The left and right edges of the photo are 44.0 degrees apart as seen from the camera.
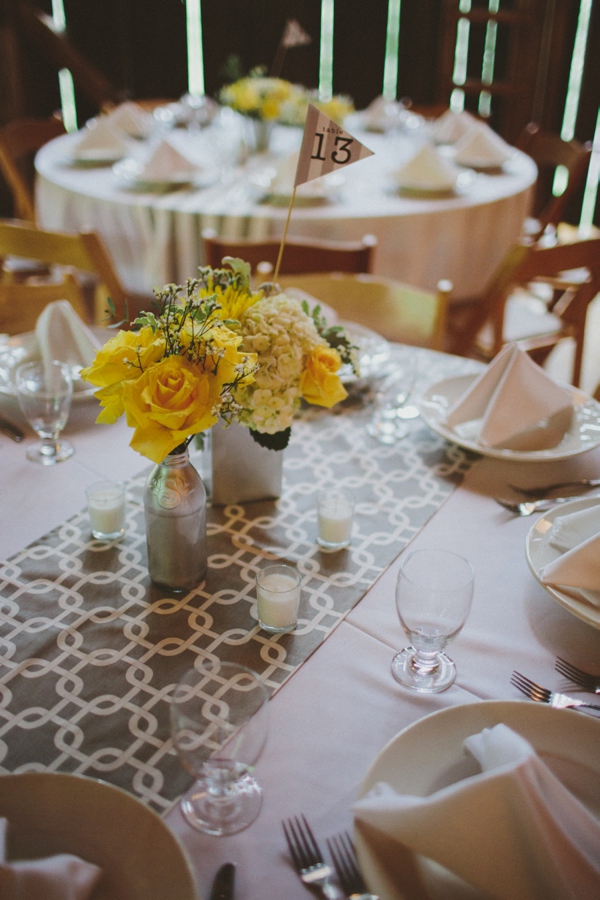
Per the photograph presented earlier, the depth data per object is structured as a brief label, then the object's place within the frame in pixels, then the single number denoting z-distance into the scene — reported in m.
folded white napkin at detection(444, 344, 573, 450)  1.32
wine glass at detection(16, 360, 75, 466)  1.26
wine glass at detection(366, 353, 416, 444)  1.43
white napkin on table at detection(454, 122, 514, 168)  3.15
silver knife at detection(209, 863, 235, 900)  0.64
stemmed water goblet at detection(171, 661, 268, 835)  0.65
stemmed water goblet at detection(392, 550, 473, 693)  0.85
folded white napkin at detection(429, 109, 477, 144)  3.49
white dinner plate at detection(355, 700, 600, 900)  0.73
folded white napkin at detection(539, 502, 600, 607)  0.95
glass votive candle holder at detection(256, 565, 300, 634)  0.93
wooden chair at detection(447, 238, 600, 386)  2.10
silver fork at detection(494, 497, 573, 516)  1.19
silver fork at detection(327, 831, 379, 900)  0.64
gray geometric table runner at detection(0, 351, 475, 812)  0.79
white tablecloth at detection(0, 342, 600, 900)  0.71
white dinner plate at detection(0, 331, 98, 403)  1.43
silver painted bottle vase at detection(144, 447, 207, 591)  0.95
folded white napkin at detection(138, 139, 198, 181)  2.77
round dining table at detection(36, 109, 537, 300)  2.60
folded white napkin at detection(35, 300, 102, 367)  1.48
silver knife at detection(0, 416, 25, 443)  1.34
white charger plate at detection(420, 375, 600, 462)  1.28
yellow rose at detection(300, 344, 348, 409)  1.00
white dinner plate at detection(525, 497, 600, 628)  0.93
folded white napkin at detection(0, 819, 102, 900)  0.60
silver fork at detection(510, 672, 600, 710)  0.84
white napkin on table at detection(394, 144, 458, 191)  2.78
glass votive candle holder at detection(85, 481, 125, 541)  1.09
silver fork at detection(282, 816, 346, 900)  0.66
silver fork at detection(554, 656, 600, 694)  0.87
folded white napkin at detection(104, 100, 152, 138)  3.46
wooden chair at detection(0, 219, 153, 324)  2.02
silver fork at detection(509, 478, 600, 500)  1.24
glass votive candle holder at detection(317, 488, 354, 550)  1.10
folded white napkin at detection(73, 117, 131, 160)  3.05
